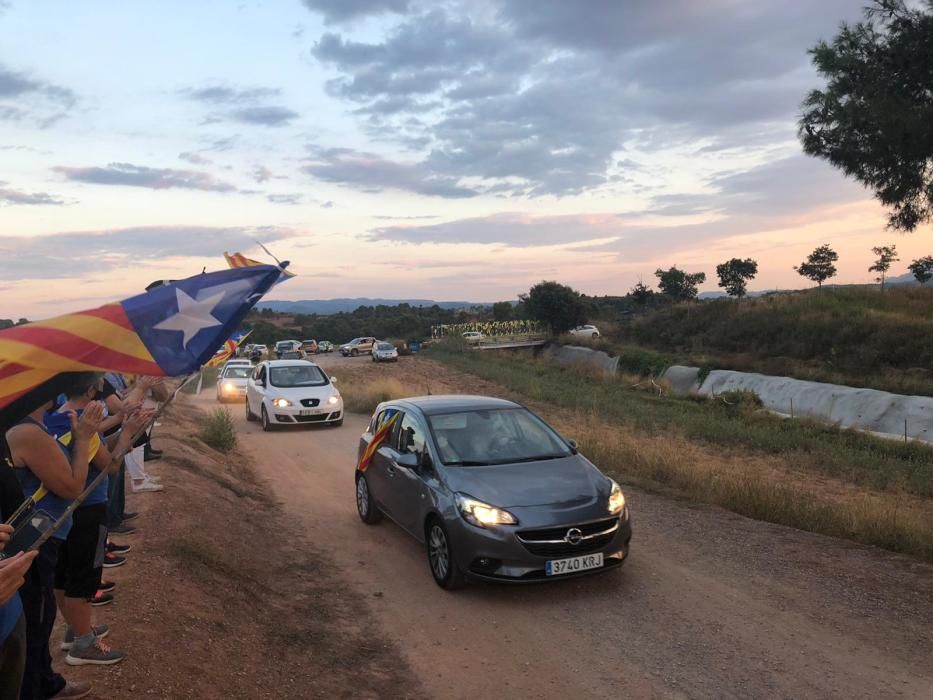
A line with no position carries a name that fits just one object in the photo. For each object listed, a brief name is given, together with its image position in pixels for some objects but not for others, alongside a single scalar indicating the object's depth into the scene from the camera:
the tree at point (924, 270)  65.12
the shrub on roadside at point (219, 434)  13.87
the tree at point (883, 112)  15.47
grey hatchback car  5.73
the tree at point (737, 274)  75.94
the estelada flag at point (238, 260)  4.89
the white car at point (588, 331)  59.06
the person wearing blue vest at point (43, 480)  3.21
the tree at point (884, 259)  58.81
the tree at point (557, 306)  68.12
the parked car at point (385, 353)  52.08
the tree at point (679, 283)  86.69
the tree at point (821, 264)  68.75
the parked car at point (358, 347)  63.19
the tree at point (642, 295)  82.31
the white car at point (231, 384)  22.94
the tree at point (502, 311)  97.00
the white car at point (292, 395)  16.52
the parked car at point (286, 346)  57.97
